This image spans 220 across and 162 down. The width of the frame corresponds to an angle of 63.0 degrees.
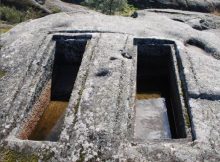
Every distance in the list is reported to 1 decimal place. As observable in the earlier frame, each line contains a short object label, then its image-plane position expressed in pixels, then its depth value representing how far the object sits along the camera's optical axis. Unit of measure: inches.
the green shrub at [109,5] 417.1
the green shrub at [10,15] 429.2
